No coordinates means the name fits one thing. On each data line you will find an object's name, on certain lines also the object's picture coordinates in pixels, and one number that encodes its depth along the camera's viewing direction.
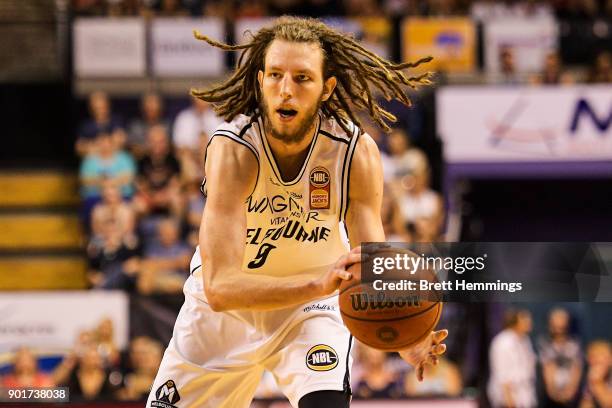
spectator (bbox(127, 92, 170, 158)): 12.41
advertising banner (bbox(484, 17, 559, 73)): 12.73
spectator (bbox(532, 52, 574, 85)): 12.59
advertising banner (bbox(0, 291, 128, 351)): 9.20
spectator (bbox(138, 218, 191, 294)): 11.28
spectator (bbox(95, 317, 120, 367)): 9.06
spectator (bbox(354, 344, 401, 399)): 9.09
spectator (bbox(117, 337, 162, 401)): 8.94
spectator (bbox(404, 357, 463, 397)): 9.17
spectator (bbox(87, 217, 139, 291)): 11.37
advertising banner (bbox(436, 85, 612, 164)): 12.27
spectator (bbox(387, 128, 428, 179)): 11.94
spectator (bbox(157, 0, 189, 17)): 13.12
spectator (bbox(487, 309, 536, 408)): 8.97
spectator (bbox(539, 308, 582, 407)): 8.89
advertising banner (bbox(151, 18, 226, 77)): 12.56
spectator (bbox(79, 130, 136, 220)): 12.05
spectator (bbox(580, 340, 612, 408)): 8.80
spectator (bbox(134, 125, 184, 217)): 11.89
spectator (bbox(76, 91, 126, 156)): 12.34
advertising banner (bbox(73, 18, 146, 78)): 12.55
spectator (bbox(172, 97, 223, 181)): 11.97
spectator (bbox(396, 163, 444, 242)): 11.47
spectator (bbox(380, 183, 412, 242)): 11.19
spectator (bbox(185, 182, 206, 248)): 11.59
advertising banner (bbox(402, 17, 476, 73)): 12.66
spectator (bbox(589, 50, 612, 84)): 12.66
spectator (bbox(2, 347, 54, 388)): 8.67
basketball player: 4.55
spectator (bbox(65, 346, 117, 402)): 8.70
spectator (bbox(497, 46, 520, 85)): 12.55
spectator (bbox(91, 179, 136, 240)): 11.66
